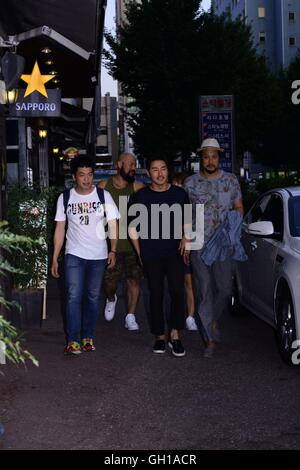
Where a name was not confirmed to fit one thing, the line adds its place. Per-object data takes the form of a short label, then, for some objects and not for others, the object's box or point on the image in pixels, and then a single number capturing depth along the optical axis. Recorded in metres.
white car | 7.12
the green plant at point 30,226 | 9.30
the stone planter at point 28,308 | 9.12
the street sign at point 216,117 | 18.25
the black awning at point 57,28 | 10.62
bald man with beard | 8.88
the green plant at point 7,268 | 3.77
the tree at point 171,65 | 37.75
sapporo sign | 13.41
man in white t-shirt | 7.68
